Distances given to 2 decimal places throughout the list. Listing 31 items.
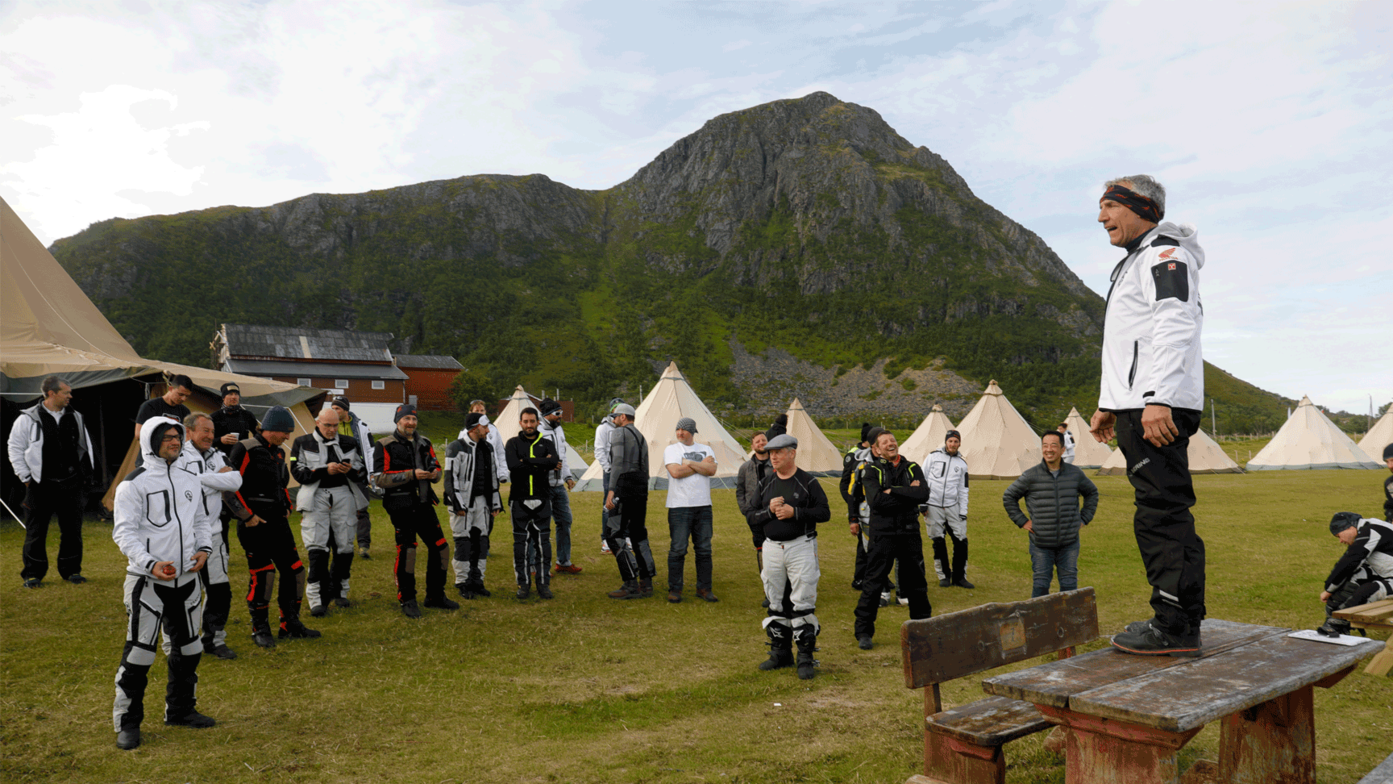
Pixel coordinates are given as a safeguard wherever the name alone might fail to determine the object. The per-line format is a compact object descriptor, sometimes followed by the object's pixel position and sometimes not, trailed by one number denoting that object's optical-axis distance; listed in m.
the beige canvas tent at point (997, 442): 26.91
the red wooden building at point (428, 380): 72.94
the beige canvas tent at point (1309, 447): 31.31
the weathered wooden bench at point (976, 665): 3.38
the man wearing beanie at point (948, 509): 9.61
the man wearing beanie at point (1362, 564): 6.42
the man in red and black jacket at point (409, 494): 7.44
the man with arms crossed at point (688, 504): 8.56
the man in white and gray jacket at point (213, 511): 5.20
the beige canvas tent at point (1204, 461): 29.94
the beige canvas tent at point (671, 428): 19.75
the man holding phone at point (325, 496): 7.22
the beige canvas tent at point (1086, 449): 30.66
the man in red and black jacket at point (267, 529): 6.51
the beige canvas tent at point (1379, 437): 32.31
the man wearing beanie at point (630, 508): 8.59
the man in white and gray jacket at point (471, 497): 8.32
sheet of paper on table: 3.29
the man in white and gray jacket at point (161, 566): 4.46
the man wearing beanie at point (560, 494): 9.74
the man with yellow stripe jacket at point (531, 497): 8.40
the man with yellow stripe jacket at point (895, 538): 6.62
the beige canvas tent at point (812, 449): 24.80
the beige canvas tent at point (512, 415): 24.84
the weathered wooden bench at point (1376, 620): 5.62
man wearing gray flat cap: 5.82
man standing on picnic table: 3.00
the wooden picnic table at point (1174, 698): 2.45
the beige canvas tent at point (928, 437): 27.48
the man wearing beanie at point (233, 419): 8.87
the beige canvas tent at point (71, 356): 11.87
